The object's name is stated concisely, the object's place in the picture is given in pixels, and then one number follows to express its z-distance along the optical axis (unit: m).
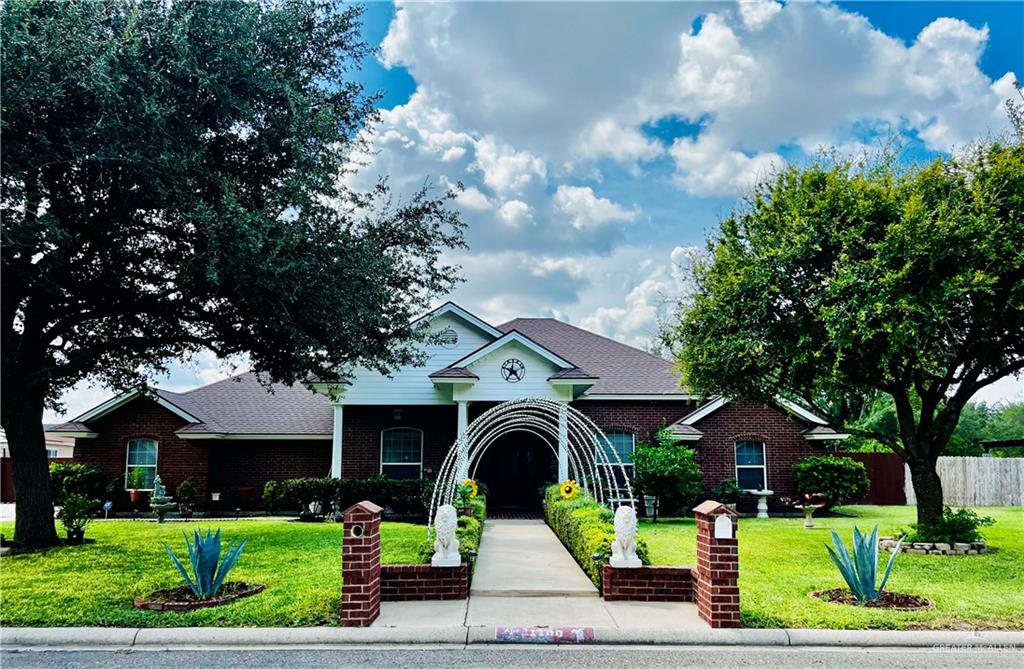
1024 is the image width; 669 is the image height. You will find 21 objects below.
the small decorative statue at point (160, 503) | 19.05
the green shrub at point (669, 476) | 18.69
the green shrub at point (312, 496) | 18.91
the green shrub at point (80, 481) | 20.08
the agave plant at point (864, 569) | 8.51
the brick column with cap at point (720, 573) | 7.57
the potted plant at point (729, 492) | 20.11
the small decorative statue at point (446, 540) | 8.59
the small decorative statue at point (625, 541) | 8.65
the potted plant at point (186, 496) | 20.20
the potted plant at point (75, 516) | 13.38
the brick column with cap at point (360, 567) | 7.51
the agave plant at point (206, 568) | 8.41
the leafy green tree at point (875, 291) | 11.65
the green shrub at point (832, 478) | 20.16
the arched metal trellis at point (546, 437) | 13.65
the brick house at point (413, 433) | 20.55
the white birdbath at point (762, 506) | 19.72
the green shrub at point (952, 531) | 13.28
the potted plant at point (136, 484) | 20.78
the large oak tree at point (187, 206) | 10.20
